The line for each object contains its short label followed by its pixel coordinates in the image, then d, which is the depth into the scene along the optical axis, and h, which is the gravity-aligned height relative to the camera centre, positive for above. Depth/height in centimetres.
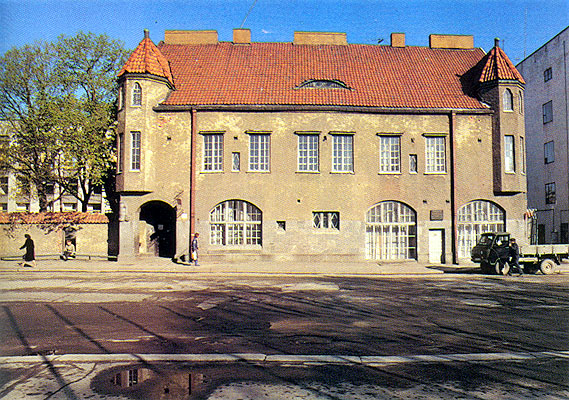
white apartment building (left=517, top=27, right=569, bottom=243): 3222 +709
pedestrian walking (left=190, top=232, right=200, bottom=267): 2191 -148
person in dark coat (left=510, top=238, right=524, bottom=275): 1875 -165
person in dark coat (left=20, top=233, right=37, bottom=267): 2092 -153
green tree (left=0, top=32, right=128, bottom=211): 2427 +656
